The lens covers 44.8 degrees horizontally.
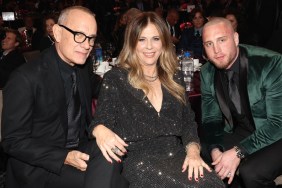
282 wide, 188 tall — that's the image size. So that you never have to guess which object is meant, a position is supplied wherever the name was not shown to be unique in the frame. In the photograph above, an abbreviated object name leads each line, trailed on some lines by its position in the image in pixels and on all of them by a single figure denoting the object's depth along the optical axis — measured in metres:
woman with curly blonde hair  1.84
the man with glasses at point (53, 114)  1.92
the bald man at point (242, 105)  2.18
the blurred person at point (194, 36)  4.78
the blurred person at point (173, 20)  6.51
